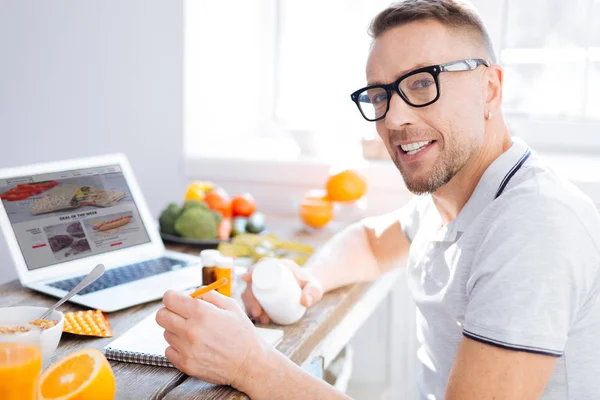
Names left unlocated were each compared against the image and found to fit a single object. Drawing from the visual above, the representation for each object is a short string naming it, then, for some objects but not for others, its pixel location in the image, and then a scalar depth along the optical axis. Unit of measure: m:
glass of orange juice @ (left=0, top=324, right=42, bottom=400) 0.74
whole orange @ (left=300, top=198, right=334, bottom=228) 1.94
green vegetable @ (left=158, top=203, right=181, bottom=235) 1.82
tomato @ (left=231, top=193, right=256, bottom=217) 1.96
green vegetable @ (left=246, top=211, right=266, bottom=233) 1.87
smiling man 0.91
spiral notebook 1.06
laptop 1.36
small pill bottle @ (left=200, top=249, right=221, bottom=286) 1.32
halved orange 0.84
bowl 0.96
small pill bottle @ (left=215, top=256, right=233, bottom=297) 1.31
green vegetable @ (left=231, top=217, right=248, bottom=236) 1.85
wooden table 0.98
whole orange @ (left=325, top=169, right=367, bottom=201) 1.97
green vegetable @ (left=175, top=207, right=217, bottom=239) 1.77
